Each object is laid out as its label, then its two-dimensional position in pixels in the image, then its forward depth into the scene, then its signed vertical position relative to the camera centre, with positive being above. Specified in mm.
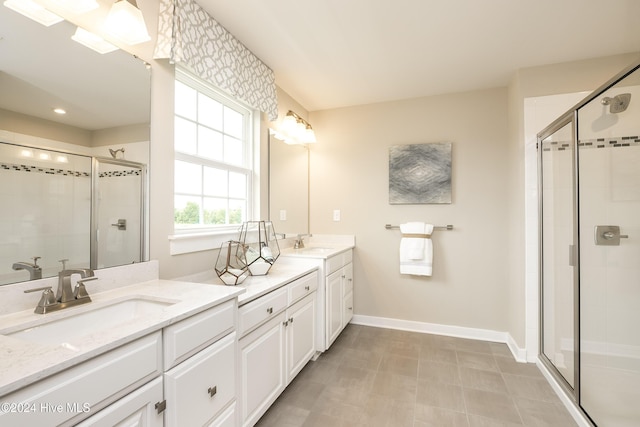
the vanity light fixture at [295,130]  2871 +858
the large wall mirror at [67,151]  1045 +263
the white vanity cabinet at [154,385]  679 -489
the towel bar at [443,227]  2951 -117
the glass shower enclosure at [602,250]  1780 -227
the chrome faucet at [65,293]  1046 -291
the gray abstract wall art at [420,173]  2953 +430
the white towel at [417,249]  2920 -332
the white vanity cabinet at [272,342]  1462 -743
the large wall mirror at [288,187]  2711 +289
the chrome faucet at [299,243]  3032 -283
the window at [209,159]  1863 +404
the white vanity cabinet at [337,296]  2428 -743
